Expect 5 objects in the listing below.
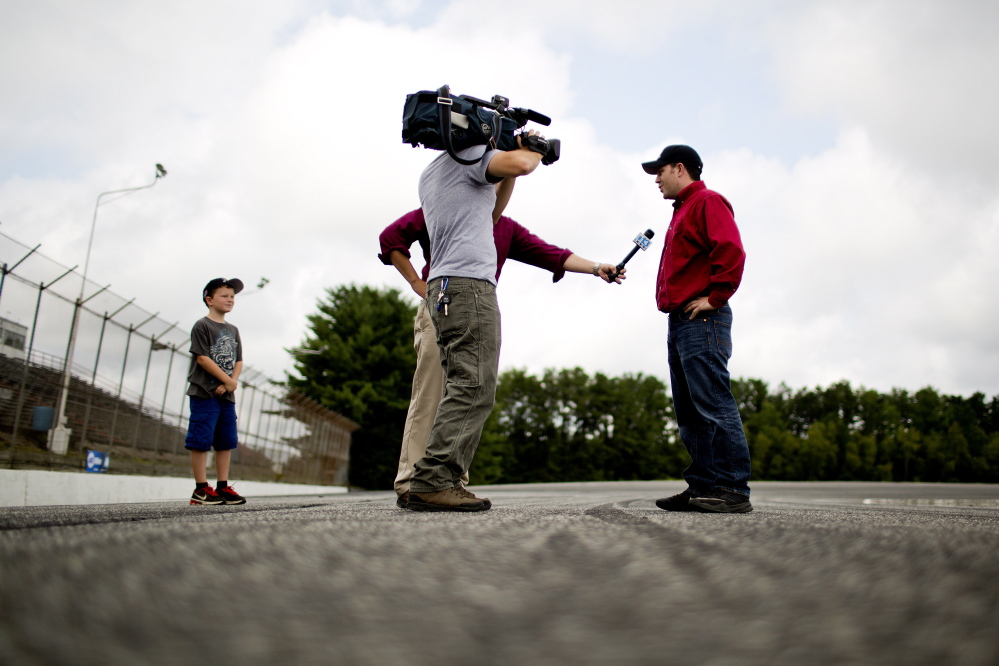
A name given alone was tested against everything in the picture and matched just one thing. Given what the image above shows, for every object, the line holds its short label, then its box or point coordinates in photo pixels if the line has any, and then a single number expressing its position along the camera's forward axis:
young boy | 5.04
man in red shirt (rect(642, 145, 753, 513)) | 3.35
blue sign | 8.17
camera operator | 2.92
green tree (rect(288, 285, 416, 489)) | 31.73
